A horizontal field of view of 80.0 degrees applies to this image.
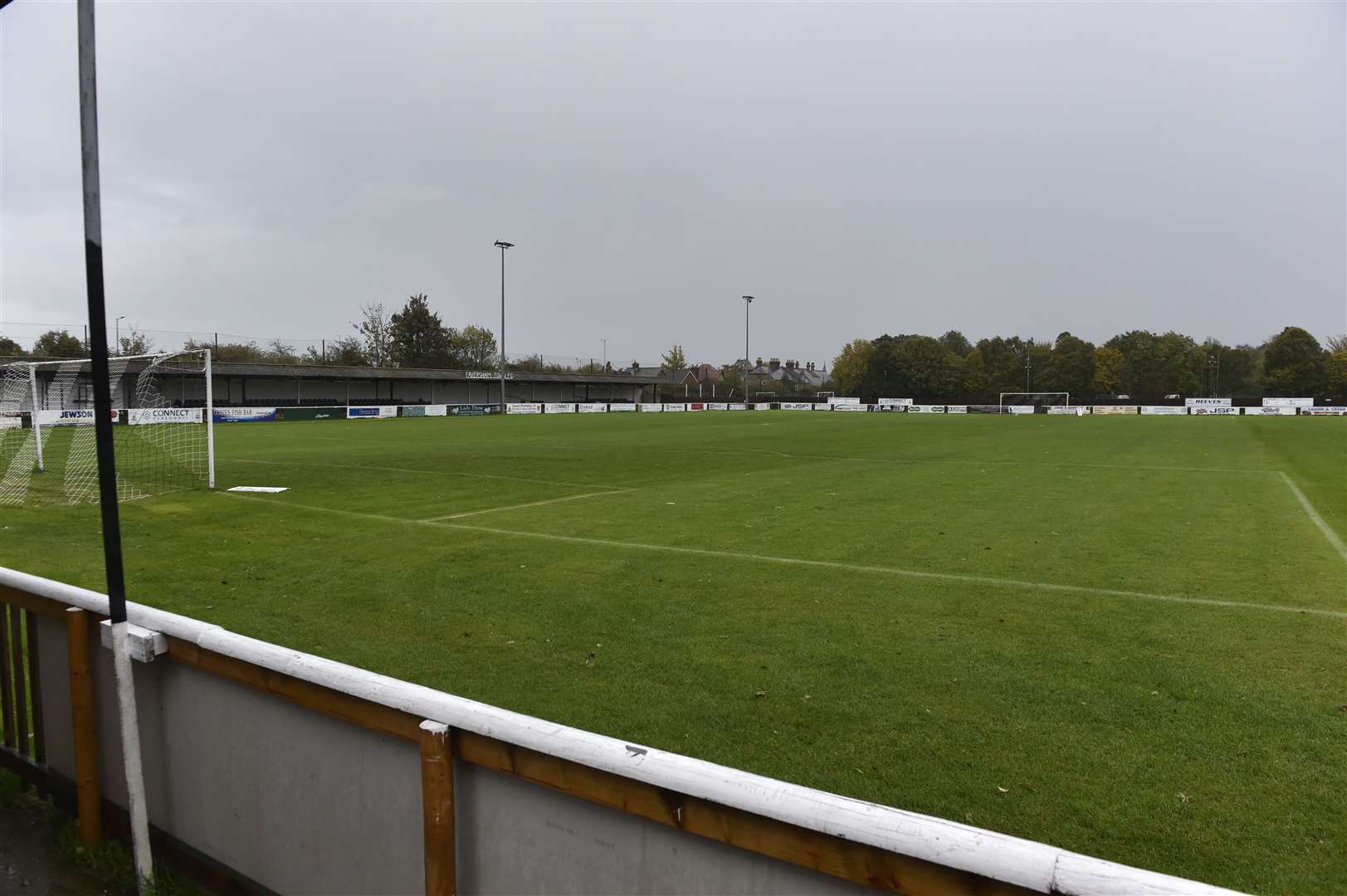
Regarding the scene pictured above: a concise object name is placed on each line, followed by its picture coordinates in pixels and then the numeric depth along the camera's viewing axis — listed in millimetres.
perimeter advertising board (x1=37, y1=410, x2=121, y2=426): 31000
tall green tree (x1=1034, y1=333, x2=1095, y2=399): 109250
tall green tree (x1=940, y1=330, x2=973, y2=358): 146000
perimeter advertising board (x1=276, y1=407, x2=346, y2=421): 47094
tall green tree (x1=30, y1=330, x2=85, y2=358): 49531
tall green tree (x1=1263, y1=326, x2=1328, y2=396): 91500
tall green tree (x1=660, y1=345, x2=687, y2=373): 142125
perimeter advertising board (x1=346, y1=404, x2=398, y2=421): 50453
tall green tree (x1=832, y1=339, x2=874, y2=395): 122938
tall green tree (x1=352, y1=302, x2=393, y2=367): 91688
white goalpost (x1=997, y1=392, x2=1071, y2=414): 75062
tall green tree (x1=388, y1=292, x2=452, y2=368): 91500
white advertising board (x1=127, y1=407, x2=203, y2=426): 25297
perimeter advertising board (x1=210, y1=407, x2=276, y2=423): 43844
